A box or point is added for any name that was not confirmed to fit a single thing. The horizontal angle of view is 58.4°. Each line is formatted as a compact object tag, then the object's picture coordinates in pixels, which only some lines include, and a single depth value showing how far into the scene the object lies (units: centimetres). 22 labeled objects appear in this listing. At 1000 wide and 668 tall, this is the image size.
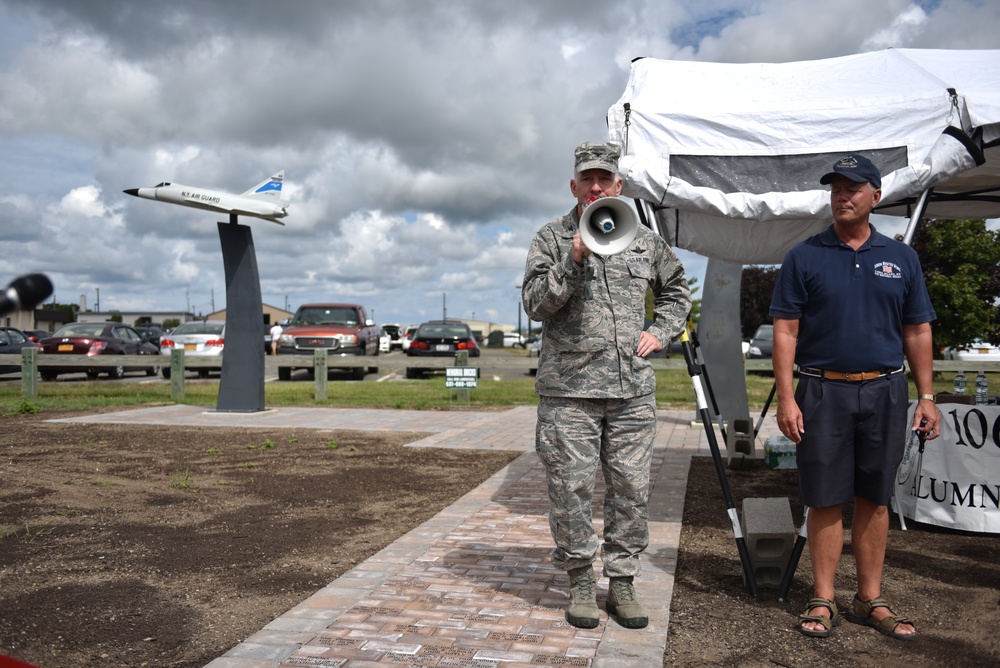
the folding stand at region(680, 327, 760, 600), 442
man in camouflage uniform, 390
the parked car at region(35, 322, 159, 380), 2181
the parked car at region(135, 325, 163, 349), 3472
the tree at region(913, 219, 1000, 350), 1984
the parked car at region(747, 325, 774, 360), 2642
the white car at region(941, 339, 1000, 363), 2630
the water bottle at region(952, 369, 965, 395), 699
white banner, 558
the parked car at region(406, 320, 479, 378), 2298
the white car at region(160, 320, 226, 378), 2284
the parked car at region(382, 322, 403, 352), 5403
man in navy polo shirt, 384
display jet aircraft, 1241
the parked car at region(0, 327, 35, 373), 2177
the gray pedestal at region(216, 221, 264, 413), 1259
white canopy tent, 487
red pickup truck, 2152
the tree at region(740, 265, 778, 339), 5175
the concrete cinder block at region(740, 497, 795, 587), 444
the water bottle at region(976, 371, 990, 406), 607
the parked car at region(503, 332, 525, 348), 7993
